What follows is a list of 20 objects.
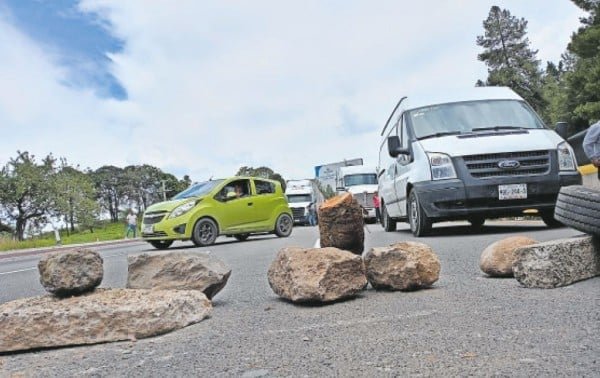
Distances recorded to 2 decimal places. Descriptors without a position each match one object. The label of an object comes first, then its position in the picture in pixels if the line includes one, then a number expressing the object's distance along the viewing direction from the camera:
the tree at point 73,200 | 58.03
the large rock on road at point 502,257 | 4.04
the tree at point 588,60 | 26.48
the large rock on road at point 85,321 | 2.86
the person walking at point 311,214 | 33.20
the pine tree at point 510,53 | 51.38
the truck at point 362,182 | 26.47
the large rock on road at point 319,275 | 3.45
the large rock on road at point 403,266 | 3.73
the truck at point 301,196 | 32.91
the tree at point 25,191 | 55.09
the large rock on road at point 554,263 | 3.52
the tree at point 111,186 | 99.71
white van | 7.20
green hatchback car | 11.79
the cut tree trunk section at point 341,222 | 4.23
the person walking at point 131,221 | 31.27
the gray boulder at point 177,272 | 3.69
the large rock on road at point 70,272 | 3.28
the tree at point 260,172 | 88.99
